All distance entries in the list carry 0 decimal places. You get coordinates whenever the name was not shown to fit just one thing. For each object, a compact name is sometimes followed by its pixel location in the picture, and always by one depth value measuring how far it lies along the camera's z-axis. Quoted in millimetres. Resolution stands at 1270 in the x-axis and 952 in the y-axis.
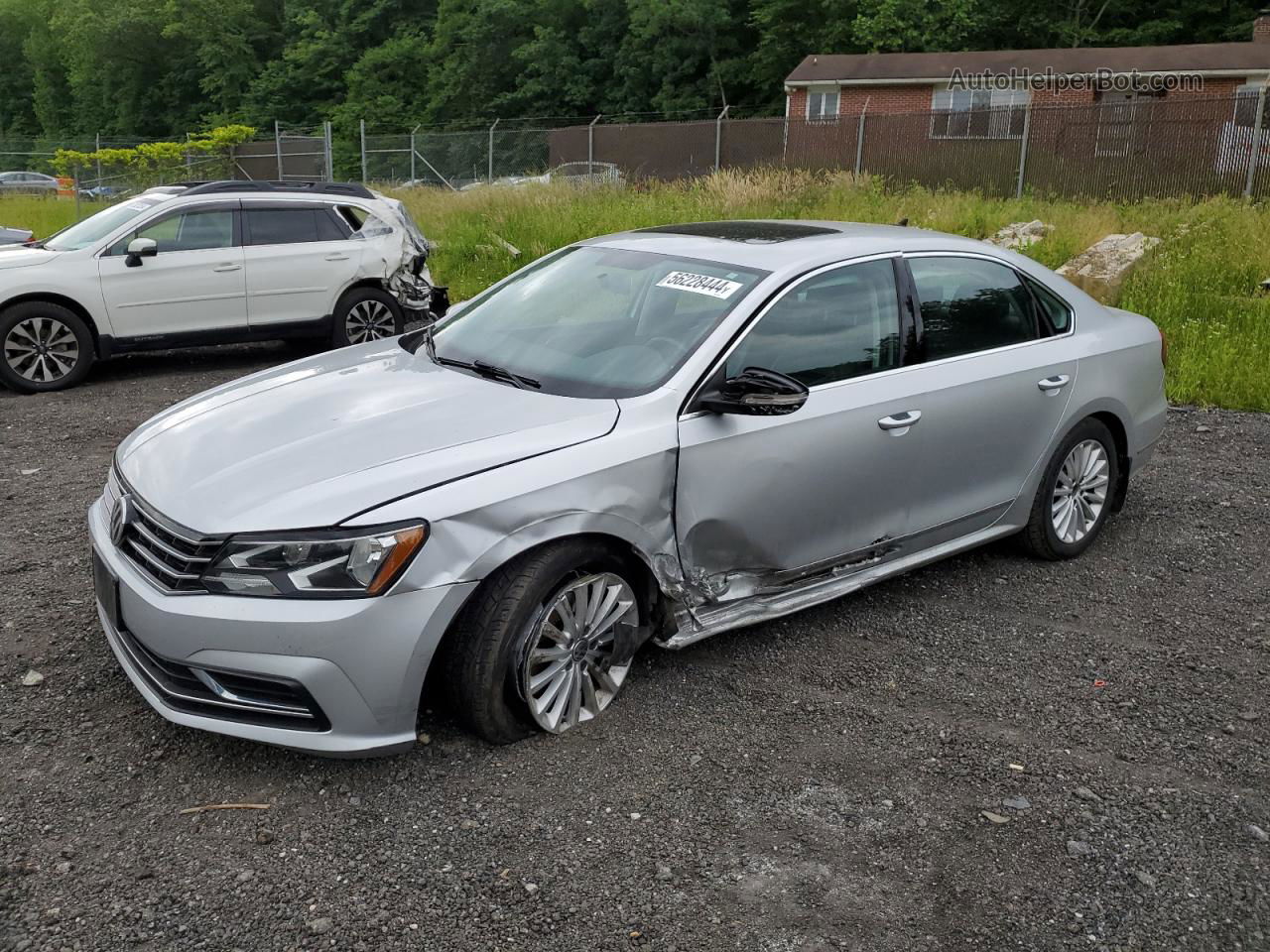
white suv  8891
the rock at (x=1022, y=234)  12852
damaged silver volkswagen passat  3199
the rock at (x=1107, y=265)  10852
